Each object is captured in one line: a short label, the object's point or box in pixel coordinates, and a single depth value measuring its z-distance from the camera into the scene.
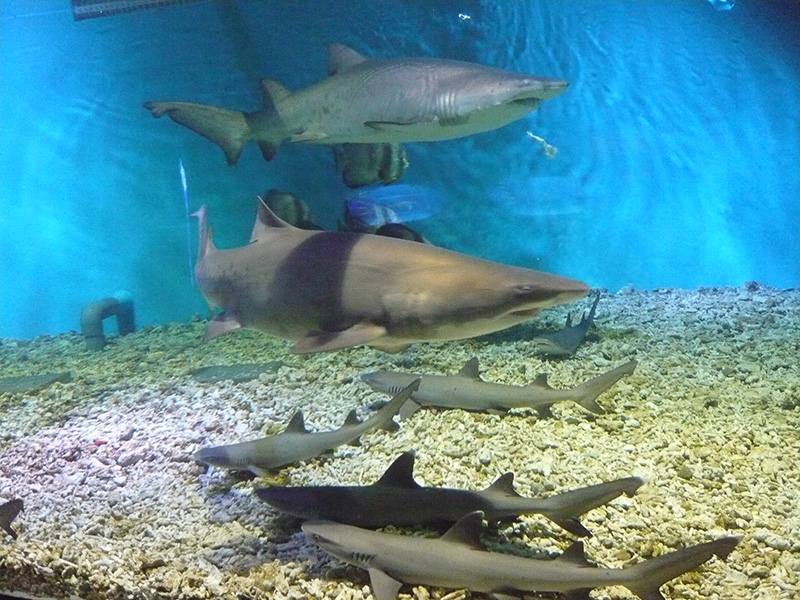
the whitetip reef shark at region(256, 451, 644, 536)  2.48
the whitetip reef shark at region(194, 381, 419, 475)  3.24
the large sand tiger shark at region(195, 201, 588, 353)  2.00
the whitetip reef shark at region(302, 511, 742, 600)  2.02
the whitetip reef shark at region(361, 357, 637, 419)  3.77
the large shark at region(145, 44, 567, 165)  2.50
